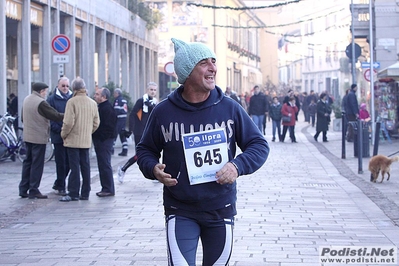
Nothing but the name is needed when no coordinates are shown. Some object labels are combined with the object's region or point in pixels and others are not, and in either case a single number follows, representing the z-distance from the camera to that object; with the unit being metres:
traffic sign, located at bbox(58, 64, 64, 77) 18.83
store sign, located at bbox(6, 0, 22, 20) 19.81
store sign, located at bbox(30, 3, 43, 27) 21.59
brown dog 13.35
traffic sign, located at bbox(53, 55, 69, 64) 18.58
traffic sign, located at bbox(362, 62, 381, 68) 28.73
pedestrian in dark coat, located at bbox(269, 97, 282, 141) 27.50
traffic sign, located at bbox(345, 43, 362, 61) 29.88
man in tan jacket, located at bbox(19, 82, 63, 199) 11.80
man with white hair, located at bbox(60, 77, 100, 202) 11.54
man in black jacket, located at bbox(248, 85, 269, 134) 27.88
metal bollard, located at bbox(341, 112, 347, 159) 18.91
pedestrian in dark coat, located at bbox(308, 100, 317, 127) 40.58
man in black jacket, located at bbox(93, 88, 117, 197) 12.04
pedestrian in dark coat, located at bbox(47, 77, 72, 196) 12.28
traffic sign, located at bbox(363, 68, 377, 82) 29.46
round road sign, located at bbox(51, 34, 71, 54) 18.78
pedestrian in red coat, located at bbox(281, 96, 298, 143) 26.45
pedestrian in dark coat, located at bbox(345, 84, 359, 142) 23.66
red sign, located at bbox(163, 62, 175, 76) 29.36
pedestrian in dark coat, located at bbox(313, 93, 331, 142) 26.11
